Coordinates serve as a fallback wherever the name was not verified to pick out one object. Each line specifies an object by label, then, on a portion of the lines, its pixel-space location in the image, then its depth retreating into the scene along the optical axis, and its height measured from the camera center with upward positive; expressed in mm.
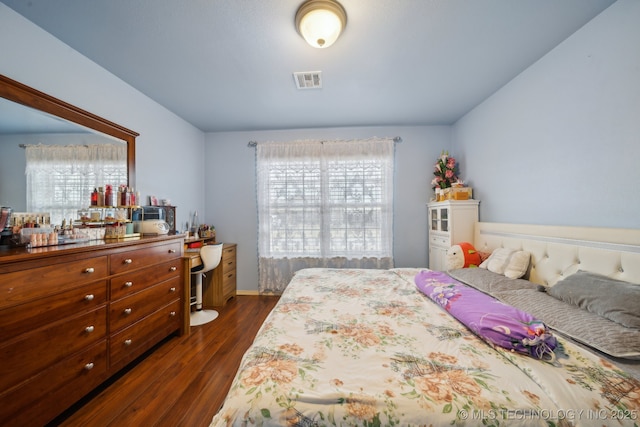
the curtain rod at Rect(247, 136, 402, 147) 3320 +1112
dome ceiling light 1361 +1254
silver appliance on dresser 2211 -75
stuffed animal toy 2312 -482
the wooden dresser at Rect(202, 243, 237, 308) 3006 -1010
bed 728 -640
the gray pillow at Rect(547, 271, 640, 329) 1034 -461
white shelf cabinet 2697 -140
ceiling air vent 2074 +1323
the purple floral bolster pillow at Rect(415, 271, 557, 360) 960 -558
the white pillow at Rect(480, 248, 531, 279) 1863 -455
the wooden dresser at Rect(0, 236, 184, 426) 1090 -649
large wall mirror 1414 +660
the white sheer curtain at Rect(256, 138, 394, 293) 3336 +110
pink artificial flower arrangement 3033 +561
